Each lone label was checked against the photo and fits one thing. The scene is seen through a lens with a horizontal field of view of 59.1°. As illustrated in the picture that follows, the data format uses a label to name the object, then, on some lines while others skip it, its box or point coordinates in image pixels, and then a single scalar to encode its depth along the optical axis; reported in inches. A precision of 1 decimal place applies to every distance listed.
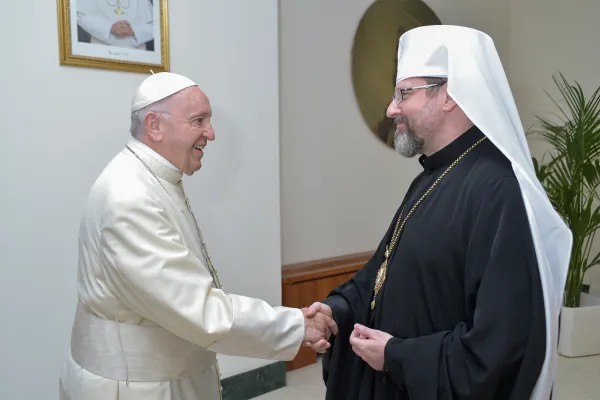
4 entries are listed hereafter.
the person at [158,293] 62.5
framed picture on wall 99.0
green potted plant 160.4
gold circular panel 180.5
